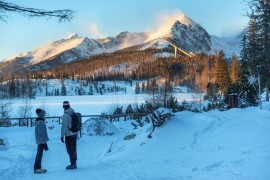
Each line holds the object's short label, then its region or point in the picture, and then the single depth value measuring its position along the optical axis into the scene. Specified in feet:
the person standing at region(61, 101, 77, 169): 29.57
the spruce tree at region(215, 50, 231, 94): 188.73
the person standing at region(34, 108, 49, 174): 29.71
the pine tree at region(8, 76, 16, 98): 341.05
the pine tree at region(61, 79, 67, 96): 434.08
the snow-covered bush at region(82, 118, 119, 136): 55.39
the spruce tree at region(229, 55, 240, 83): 201.32
